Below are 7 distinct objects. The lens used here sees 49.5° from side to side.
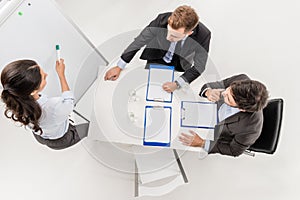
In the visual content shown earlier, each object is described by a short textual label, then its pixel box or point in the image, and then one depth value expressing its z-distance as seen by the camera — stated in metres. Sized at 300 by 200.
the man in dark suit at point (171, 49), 1.80
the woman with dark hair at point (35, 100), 1.35
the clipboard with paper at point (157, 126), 1.67
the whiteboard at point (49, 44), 1.53
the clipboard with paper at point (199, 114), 1.72
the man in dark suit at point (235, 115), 1.54
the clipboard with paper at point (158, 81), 1.76
